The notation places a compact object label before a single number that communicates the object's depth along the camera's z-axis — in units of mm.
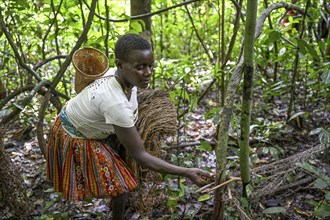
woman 1817
